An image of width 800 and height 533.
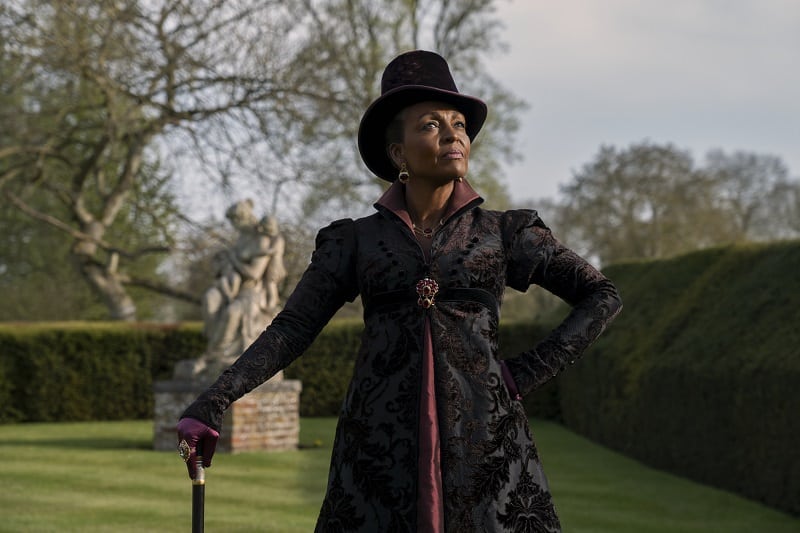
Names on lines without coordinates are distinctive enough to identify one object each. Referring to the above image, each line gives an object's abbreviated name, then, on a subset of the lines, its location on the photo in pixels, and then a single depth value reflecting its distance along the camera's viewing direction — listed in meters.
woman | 2.83
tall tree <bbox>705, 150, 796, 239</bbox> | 33.88
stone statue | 12.98
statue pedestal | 12.90
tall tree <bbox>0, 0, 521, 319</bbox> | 18.73
